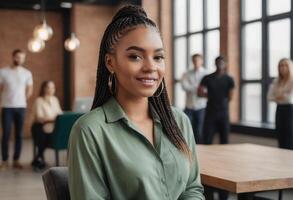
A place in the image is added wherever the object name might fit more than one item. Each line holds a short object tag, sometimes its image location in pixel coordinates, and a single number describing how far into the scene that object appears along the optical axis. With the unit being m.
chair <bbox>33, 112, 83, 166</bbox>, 6.40
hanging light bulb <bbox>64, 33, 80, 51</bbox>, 8.91
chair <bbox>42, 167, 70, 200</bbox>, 1.69
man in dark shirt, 6.19
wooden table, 2.11
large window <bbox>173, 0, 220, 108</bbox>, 8.44
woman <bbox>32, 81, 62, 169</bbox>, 6.87
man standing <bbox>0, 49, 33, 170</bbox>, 6.66
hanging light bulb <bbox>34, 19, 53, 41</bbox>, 7.76
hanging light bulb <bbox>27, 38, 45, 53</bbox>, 8.63
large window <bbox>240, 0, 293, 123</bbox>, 6.64
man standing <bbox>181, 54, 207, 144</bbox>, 7.25
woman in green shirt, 1.40
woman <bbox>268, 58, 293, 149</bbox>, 5.51
